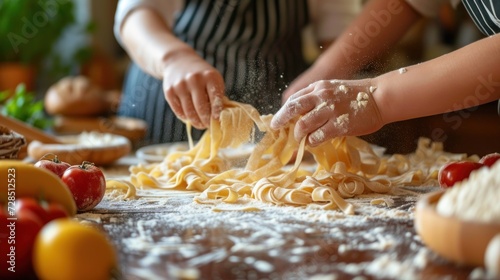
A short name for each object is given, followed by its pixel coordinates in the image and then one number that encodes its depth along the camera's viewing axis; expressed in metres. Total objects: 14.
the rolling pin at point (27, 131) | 1.74
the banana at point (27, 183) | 1.05
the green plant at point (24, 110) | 2.27
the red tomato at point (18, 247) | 0.88
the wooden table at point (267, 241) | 0.89
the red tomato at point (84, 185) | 1.27
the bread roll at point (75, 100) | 2.88
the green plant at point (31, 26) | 3.46
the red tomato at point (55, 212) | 0.96
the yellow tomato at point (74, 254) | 0.81
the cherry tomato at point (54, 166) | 1.33
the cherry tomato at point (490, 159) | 1.40
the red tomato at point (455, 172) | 1.36
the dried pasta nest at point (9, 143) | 1.53
